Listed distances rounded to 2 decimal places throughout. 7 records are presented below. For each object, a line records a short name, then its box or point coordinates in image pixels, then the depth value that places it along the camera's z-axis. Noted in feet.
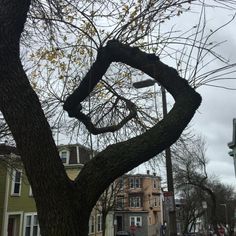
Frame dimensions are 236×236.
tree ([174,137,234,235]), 71.68
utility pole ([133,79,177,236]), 28.77
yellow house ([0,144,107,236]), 60.85
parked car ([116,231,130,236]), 98.60
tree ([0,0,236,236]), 8.96
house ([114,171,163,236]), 146.30
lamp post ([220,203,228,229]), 132.94
